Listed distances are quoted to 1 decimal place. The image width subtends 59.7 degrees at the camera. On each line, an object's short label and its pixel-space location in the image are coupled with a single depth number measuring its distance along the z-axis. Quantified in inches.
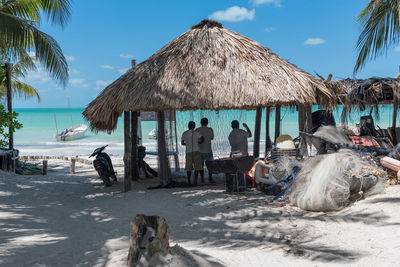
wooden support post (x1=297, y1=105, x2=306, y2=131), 321.5
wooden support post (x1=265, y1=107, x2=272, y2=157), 410.3
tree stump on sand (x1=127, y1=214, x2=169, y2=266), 118.1
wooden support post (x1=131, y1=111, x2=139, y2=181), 325.2
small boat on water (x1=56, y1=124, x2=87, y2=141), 1174.3
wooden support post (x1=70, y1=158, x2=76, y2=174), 423.1
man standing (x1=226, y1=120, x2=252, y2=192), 310.5
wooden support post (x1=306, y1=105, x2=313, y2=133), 310.7
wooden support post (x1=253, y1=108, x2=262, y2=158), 388.8
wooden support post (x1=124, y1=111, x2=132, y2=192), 289.3
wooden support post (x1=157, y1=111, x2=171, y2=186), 305.7
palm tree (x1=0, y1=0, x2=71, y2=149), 315.9
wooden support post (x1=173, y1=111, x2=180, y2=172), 366.2
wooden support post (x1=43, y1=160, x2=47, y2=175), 416.0
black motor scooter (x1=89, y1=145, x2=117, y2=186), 313.9
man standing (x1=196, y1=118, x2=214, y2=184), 312.2
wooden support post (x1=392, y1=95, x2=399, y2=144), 294.0
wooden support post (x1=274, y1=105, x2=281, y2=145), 375.6
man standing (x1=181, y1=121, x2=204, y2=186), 304.8
